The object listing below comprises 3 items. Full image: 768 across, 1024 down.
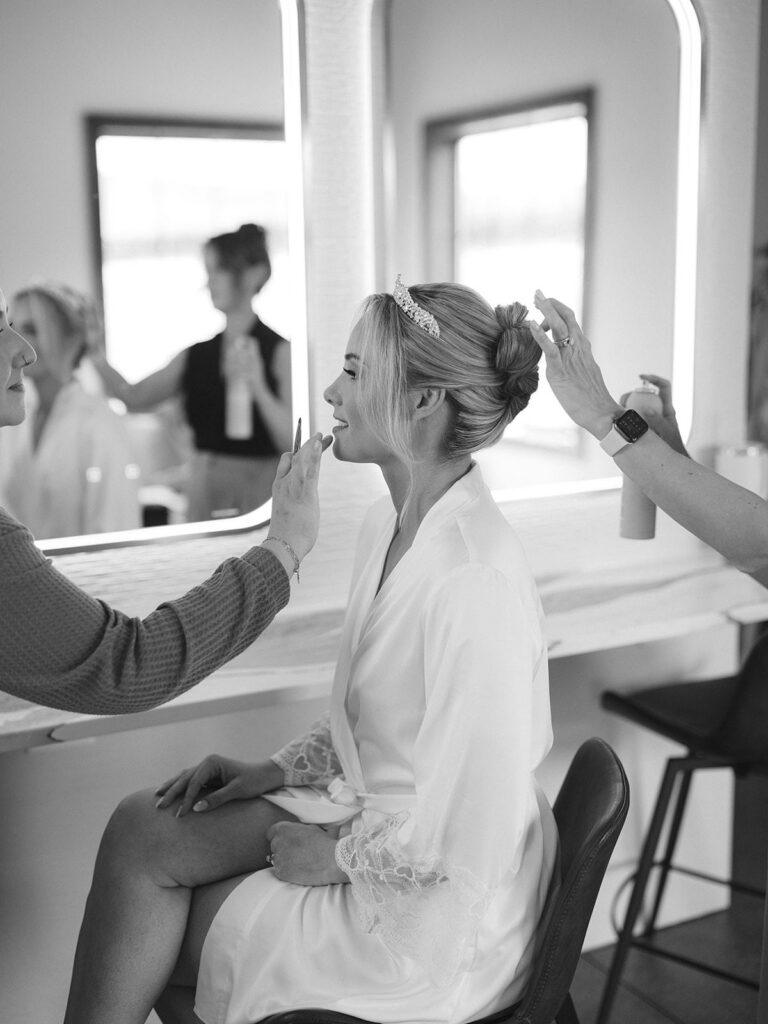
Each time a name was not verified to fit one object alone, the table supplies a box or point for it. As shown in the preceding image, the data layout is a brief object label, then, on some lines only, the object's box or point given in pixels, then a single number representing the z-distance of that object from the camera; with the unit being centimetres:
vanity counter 175
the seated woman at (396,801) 125
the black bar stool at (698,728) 207
